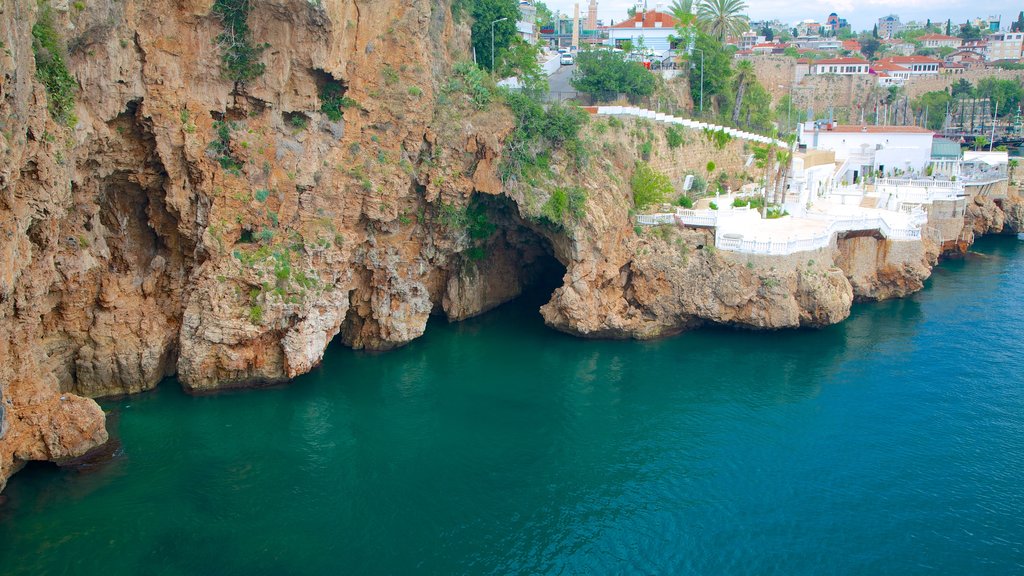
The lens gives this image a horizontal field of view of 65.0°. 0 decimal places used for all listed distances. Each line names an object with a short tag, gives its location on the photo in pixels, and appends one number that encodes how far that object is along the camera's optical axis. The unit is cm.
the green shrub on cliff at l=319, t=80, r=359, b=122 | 3186
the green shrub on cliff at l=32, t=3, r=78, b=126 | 2266
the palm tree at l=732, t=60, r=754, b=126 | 6122
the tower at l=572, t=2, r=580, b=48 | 8744
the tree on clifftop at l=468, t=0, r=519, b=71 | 4525
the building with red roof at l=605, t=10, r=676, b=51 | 7638
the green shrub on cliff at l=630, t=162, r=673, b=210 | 3953
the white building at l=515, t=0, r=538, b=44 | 7326
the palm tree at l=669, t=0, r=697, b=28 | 6444
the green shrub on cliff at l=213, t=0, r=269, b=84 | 2853
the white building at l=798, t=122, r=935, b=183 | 6300
